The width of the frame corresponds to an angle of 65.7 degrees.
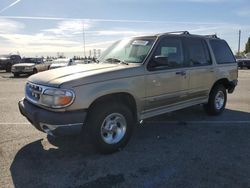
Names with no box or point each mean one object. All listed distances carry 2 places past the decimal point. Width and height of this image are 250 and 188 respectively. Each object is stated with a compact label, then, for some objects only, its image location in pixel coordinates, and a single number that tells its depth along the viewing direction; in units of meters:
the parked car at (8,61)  20.32
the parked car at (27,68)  15.74
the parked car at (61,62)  14.47
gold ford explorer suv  2.84
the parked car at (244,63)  21.23
